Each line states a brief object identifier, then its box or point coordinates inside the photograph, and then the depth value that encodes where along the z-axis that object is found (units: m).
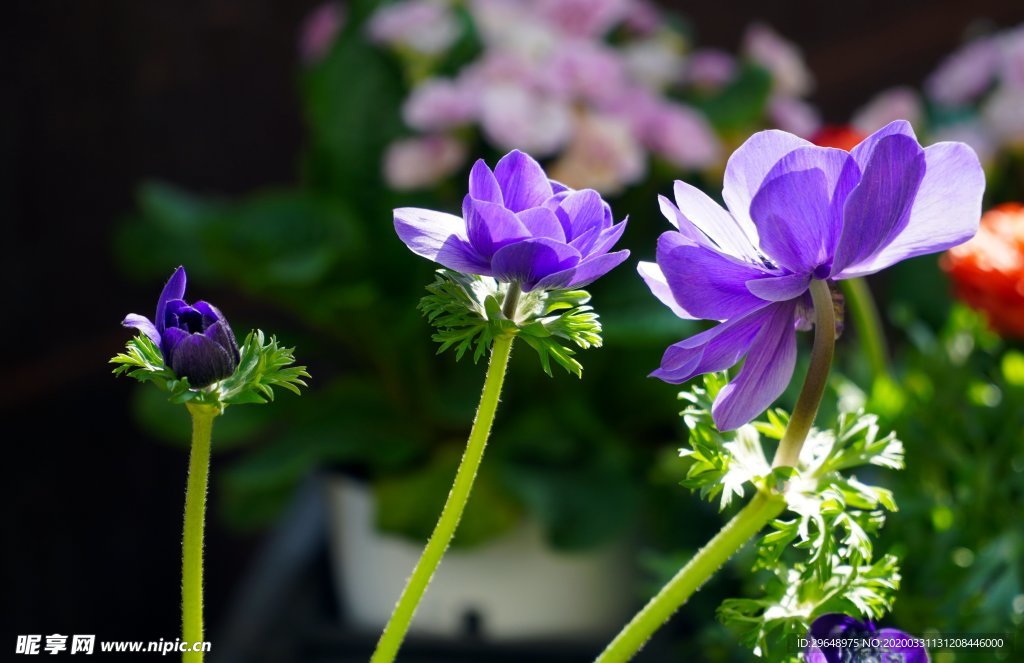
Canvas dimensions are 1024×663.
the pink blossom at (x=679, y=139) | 2.32
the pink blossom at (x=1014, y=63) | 2.16
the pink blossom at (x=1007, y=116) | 2.10
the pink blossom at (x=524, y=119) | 2.13
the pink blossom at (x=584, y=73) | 2.27
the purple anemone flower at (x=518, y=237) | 0.75
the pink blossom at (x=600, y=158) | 2.21
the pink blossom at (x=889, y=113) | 2.28
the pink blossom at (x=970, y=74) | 2.33
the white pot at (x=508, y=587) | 2.26
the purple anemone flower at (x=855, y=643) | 0.79
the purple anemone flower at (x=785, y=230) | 0.74
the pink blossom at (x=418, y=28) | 2.35
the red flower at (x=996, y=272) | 1.49
